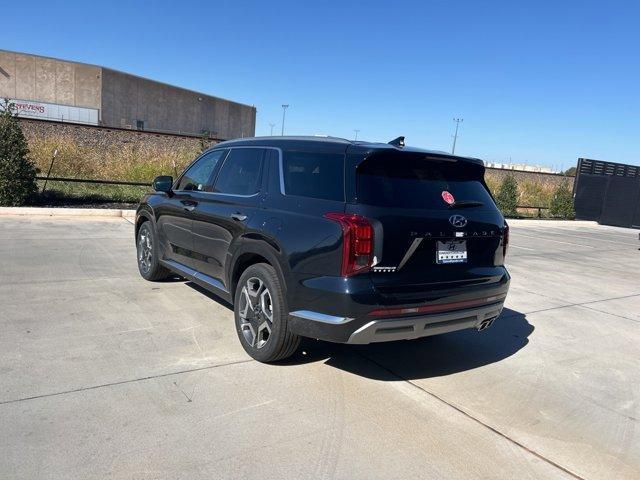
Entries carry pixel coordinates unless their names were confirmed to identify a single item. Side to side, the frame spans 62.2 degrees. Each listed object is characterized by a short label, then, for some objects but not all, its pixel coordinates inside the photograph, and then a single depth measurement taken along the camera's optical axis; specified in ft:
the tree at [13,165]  39.47
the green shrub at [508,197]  71.92
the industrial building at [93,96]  193.16
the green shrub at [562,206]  82.07
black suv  11.94
